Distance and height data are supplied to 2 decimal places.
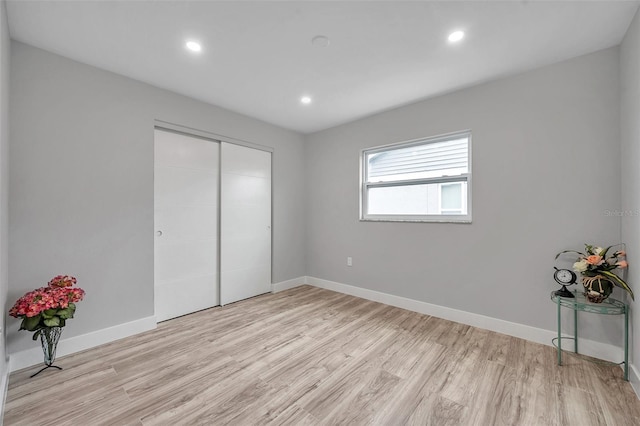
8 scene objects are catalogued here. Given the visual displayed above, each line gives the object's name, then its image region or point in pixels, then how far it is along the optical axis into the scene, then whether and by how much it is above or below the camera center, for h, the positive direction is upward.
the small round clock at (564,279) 2.14 -0.54
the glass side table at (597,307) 1.87 -0.69
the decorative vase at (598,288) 1.95 -0.55
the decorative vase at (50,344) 1.96 -1.01
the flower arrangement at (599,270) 1.95 -0.42
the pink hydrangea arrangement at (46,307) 1.84 -0.67
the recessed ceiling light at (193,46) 2.06 +1.35
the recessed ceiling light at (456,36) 1.95 +1.35
